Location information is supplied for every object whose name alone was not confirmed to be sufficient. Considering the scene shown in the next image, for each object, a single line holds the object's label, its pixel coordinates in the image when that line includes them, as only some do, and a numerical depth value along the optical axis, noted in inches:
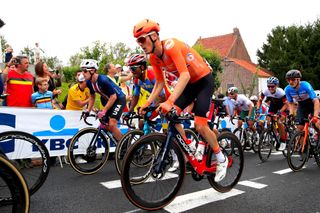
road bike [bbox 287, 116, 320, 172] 222.1
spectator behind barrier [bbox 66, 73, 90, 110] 270.3
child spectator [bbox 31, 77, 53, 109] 237.6
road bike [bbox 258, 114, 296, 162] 274.1
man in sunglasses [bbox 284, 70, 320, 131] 236.5
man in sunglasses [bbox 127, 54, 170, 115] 201.2
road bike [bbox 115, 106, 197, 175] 192.3
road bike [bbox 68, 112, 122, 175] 201.2
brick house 1764.3
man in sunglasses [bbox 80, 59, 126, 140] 211.0
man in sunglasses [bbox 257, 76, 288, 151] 282.8
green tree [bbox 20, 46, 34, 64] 2062.3
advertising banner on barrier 216.8
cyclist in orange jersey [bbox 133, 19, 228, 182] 127.2
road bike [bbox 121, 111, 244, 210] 123.6
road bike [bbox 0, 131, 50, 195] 142.3
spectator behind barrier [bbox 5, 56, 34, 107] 223.5
